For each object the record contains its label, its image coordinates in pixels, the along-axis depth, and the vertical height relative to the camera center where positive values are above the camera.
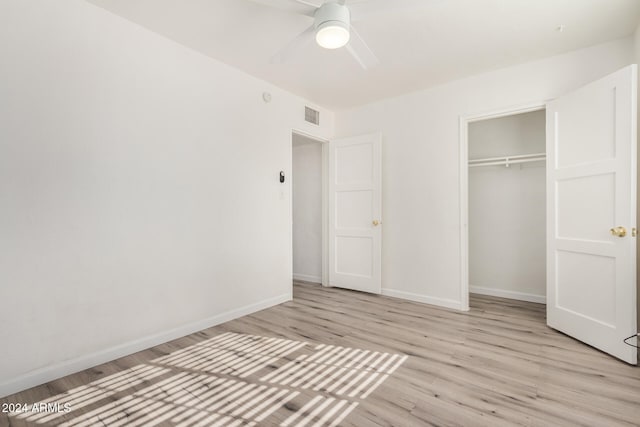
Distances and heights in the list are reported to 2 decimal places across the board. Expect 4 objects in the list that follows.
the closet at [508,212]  3.74 +0.02
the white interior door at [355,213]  4.01 +0.00
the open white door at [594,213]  2.21 +0.00
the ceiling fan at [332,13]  1.88 +1.20
